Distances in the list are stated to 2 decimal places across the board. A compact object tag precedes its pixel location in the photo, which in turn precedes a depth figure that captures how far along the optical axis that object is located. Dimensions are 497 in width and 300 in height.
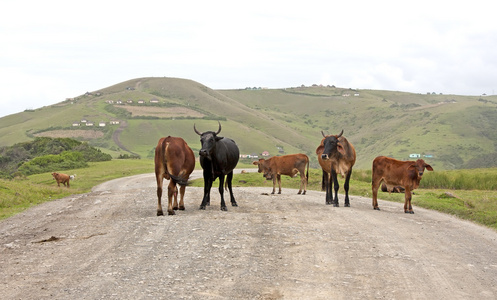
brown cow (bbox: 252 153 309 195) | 27.91
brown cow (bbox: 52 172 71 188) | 36.00
